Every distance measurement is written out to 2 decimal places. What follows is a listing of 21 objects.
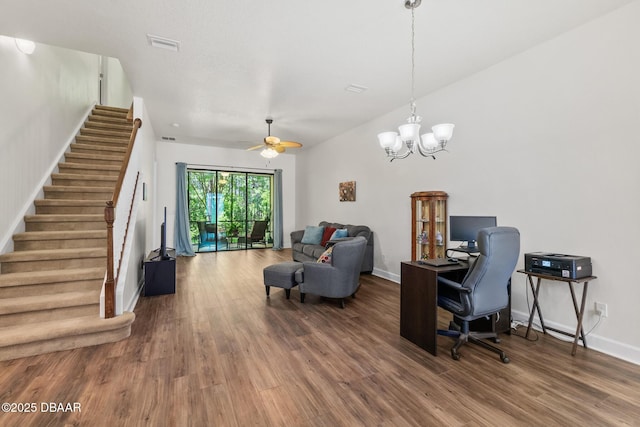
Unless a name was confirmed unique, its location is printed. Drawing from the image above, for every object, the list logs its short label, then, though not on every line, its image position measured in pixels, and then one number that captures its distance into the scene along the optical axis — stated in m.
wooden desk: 2.54
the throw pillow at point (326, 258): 3.95
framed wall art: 6.23
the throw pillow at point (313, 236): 6.35
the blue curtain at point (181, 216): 7.58
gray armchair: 3.65
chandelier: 2.52
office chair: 2.31
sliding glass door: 8.17
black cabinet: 4.12
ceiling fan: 5.07
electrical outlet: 2.59
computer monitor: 3.26
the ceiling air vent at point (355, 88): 4.07
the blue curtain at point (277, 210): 8.73
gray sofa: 5.52
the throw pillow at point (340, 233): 5.63
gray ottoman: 3.93
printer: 2.51
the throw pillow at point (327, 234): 6.07
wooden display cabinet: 4.05
